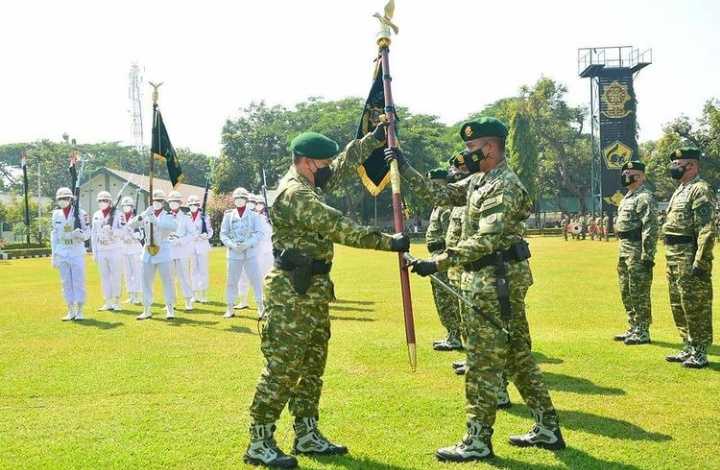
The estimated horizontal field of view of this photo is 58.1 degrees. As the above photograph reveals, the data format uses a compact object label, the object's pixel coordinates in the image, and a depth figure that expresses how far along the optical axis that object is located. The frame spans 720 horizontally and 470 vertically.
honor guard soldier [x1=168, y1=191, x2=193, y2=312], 14.12
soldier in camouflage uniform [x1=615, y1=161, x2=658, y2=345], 9.03
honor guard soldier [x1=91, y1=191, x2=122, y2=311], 14.34
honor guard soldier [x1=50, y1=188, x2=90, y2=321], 12.52
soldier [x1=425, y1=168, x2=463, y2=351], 8.80
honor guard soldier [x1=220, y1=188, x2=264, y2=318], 12.22
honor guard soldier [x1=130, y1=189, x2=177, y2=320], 12.60
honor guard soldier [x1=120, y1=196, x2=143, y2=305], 14.72
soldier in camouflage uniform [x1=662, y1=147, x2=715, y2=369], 7.52
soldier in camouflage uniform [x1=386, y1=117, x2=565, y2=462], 4.72
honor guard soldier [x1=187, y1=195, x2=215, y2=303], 15.44
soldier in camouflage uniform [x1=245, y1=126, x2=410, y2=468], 4.63
